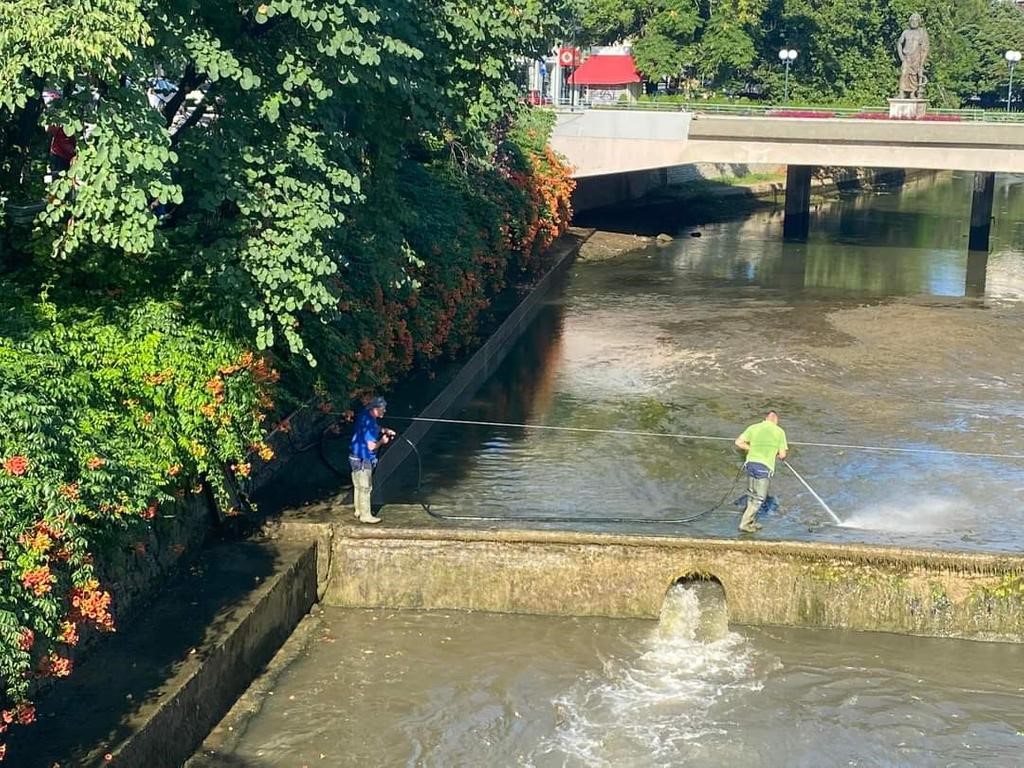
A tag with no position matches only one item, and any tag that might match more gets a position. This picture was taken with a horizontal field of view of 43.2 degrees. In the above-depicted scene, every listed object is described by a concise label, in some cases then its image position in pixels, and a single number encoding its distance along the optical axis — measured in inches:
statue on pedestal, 1871.3
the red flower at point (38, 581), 399.9
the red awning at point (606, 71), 3161.9
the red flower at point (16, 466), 418.3
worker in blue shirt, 614.5
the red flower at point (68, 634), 413.5
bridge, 1568.7
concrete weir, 598.2
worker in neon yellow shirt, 627.5
